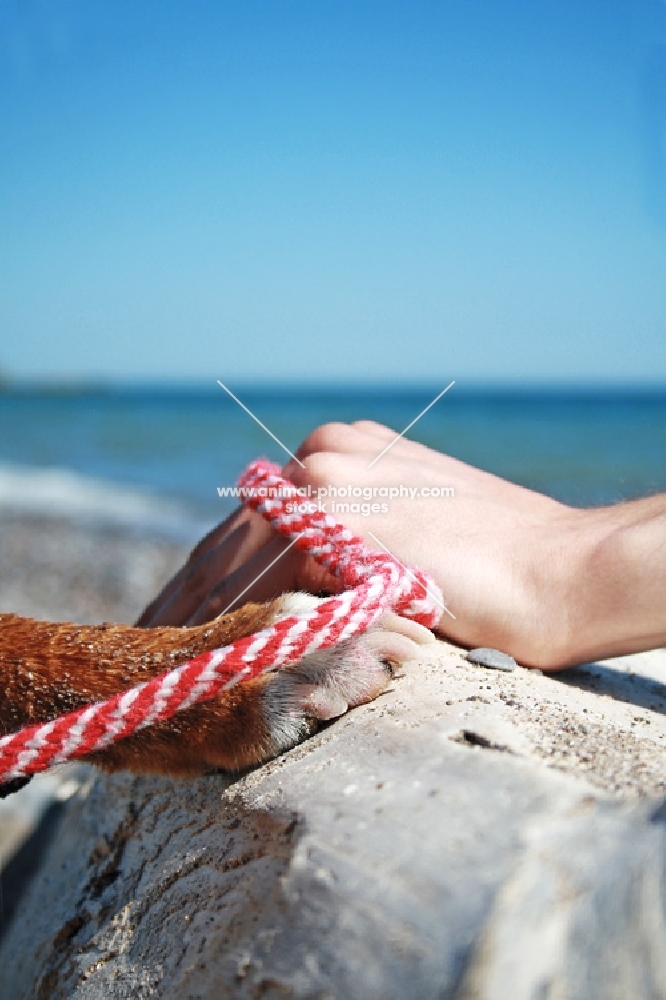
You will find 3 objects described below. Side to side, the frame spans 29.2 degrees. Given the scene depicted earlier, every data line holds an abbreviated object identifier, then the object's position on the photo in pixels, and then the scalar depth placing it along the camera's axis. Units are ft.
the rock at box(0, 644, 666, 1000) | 0.82
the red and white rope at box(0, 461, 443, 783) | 1.11
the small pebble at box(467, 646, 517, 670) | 1.23
